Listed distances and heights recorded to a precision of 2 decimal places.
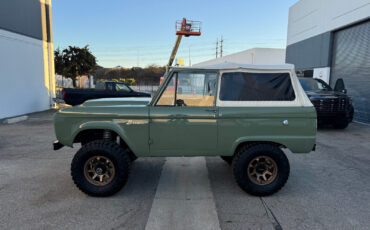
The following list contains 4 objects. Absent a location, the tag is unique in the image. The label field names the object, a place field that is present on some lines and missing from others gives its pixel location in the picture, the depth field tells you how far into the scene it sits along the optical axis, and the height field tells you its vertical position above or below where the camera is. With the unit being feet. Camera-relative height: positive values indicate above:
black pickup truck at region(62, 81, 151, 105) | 40.01 -1.07
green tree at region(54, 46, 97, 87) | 82.79 +8.35
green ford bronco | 11.98 -1.84
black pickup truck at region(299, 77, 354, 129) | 28.09 -1.46
